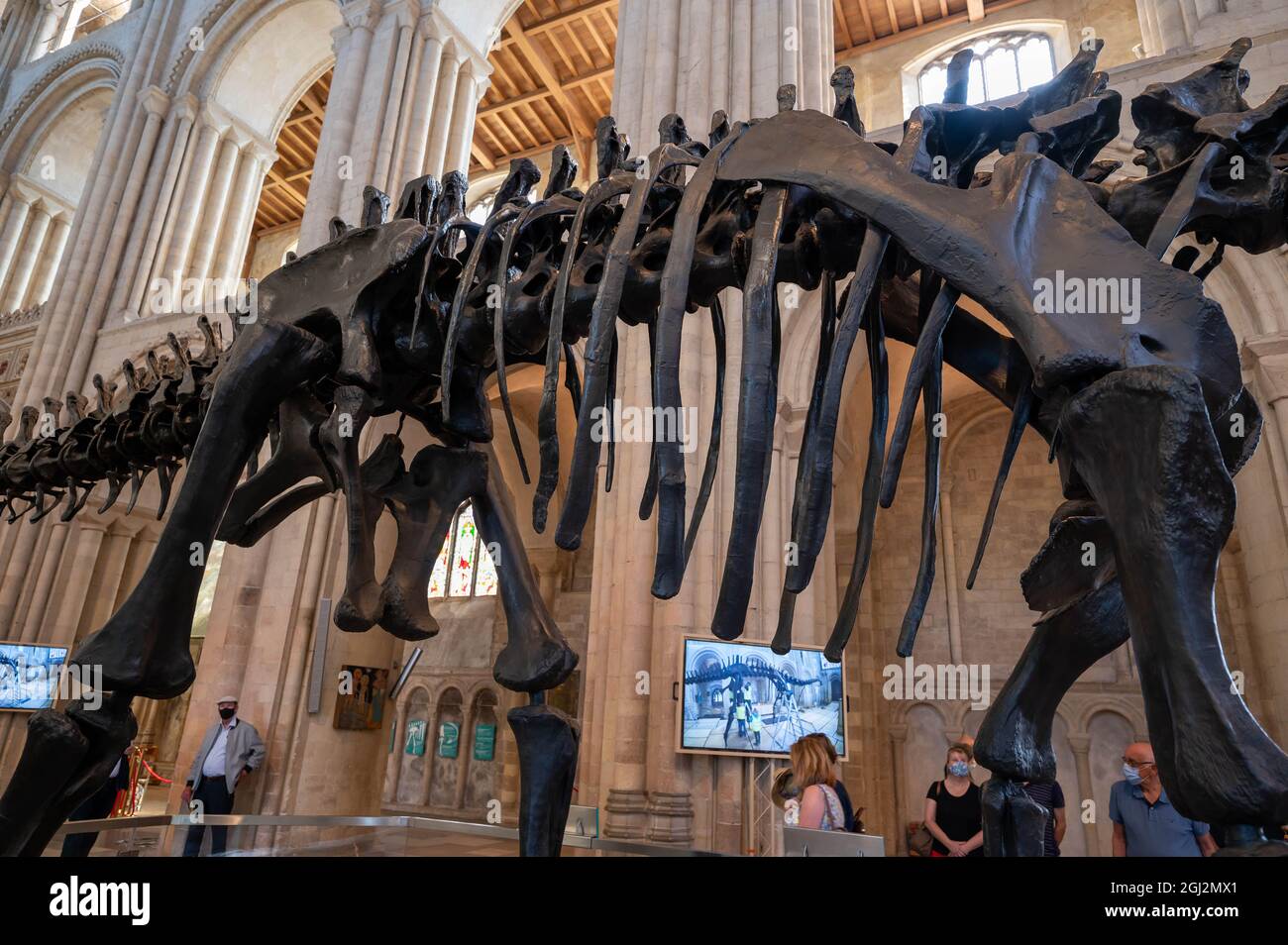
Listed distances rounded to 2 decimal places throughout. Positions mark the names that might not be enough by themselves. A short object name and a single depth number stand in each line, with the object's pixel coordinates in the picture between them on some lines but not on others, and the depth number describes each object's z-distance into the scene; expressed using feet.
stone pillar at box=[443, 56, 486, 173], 40.78
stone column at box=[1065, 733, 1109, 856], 39.70
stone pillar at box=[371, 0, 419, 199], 37.06
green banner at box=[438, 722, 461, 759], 58.54
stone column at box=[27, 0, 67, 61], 61.16
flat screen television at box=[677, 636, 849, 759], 20.72
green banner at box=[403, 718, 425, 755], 59.88
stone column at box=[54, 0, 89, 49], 61.72
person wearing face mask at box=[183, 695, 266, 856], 22.93
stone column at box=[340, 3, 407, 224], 36.48
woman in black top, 14.87
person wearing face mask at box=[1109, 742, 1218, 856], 12.41
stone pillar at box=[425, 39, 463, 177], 39.47
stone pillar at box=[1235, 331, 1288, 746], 21.12
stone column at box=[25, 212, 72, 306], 56.34
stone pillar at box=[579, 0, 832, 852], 22.26
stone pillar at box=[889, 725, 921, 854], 42.75
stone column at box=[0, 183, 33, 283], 54.85
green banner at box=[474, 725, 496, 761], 57.41
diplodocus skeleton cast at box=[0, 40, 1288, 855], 4.18
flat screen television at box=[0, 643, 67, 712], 35.32
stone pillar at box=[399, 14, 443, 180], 38.09
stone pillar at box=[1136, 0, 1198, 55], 25.59
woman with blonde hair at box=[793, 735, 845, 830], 14.12
